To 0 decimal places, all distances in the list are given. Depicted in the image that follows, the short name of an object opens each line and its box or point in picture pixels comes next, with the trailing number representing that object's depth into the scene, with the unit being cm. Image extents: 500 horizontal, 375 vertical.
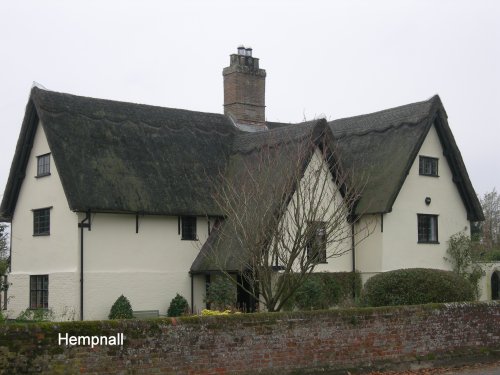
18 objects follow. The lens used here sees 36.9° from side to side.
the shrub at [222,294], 2586
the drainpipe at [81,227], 2528
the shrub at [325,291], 2552
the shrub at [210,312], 2174
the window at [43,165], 2744
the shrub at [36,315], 2566
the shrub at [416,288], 2034
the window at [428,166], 3011
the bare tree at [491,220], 5944
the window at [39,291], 2700
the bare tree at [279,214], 1848
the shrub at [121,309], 2531
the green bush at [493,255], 4109
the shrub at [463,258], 3057
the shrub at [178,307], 2692
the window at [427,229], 3016
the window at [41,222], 2739
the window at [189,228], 2839
